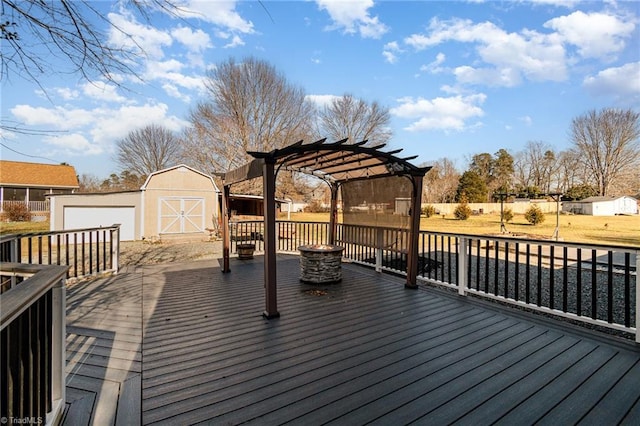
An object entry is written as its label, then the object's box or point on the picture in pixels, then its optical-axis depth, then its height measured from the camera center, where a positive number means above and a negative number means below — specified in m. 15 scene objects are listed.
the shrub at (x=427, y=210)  25.23 +0.02
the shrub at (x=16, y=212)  17.23 -0.18
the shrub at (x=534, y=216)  18.66 -0.34
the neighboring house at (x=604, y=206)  28.55 +0.48
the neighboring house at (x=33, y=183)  20.52 +1.91
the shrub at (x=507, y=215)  19.55 -0.30
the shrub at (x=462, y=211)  22.70 -0.09
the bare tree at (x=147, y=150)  25.22 +5.06
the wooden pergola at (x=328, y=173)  3.61 +0.62
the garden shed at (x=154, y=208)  12.50 +0.06
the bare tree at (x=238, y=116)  18.59 +5.93
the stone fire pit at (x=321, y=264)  4.94 -0.91
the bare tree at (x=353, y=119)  21.69 +6.65
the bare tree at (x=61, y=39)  1.81 +1.11
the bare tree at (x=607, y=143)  28.61 +6.75
